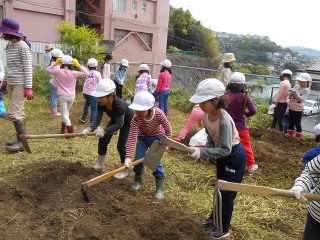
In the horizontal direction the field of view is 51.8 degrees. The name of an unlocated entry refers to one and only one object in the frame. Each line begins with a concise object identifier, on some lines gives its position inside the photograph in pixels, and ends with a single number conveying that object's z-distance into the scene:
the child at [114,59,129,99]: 9.44
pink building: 17.03
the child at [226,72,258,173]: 4.56
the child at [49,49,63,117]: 7.14
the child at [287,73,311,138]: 6.81
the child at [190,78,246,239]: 2.68
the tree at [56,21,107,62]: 11.95
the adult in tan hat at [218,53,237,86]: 6.75
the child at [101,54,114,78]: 9.04
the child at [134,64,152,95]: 7.86
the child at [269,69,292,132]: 6.99
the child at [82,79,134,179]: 3.79
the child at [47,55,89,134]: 6.10
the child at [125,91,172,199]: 3.48
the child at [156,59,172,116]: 8.40
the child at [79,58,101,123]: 7.02
